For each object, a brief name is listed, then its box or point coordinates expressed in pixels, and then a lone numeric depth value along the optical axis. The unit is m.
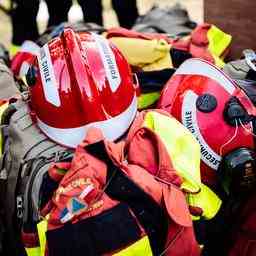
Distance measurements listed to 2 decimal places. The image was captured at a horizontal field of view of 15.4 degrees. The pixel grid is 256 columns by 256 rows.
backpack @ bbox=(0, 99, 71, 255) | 2.05
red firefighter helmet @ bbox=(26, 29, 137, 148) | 2.12
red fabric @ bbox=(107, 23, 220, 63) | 2.57
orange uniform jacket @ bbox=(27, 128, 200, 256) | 1.90
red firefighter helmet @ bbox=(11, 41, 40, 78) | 2.77
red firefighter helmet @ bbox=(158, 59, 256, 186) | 2.15
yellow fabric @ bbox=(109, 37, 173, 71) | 2.56
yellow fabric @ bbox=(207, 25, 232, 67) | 2.69
